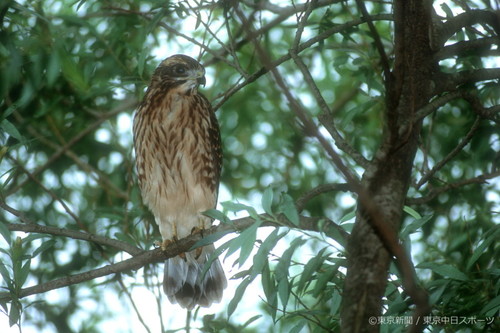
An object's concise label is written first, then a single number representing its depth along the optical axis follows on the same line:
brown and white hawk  10.95
